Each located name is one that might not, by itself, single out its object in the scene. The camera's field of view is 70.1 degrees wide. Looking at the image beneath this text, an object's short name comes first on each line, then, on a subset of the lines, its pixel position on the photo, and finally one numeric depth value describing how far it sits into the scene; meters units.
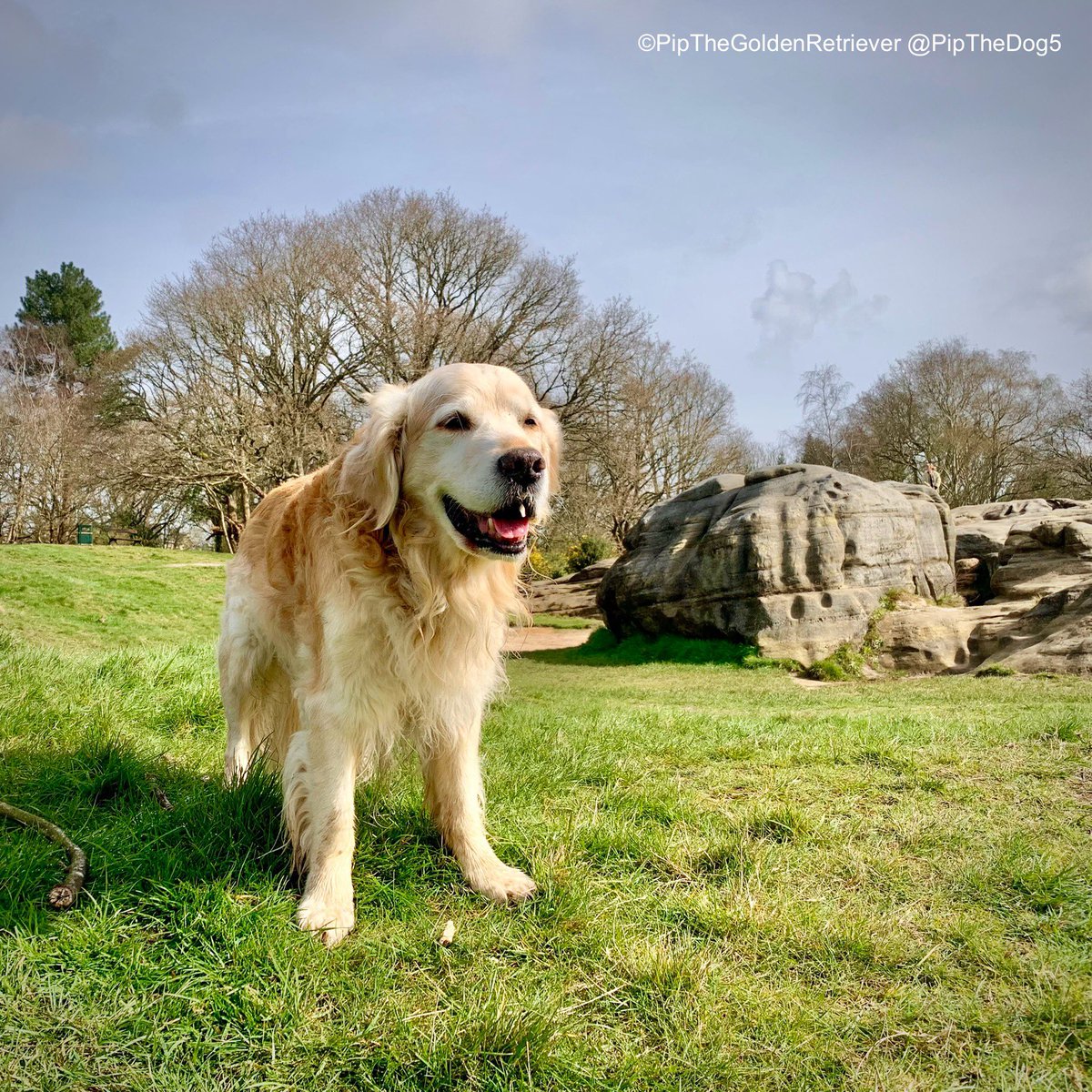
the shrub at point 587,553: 32.09
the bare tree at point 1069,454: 33.94
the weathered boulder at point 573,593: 27.02
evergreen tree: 49.62
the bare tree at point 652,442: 34.47
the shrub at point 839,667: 13.52
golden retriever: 2.88
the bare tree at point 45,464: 29.45
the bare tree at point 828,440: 42.22
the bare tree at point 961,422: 36.22
